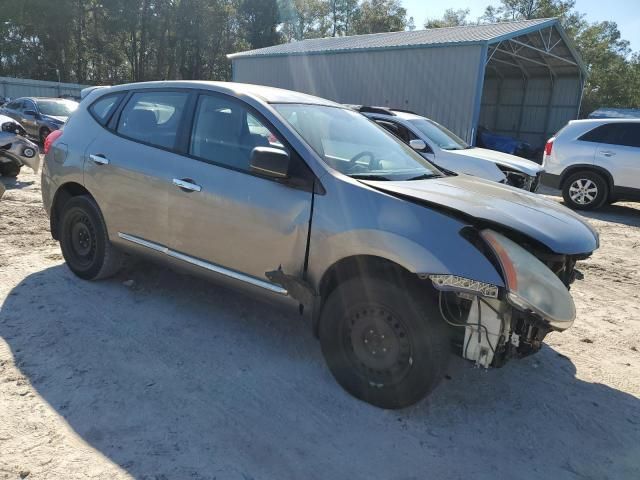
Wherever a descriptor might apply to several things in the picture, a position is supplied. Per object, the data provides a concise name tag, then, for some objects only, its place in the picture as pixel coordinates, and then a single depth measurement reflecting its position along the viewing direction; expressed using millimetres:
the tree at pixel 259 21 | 47188
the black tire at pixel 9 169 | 9438
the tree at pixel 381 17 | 55219
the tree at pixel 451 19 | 52719
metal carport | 16172
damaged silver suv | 2654
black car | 15031
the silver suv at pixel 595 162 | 9328
